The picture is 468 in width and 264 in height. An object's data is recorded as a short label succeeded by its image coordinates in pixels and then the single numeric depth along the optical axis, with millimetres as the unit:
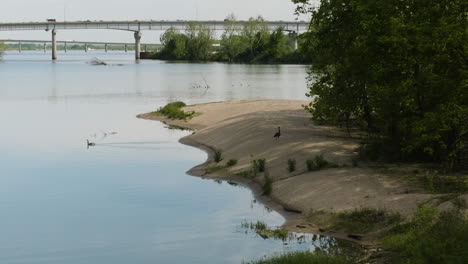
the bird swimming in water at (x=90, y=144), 45262
